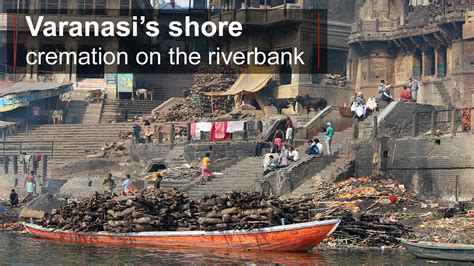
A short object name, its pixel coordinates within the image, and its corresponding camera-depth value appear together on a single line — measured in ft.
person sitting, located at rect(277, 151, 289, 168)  105.70
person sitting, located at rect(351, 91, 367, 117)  118.32
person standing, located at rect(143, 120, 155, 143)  138.72
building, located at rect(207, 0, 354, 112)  159.12
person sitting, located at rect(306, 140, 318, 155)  106.01
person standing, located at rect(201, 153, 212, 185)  110.83
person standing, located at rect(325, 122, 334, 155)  107.24
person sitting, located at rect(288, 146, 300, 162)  107.13
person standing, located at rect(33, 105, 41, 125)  169.99
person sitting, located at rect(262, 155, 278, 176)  105.70
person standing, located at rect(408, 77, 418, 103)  120.06
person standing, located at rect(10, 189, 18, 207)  119.65
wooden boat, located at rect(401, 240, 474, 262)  70.03
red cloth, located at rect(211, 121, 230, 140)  131.64
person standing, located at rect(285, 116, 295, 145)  116.47
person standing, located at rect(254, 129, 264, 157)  119.96
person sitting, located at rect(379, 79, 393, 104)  124.47
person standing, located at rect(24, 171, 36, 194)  128.83
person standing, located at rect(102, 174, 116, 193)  122.72
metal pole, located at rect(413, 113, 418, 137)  102.32
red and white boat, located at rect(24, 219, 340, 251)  76.07
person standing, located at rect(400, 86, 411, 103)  116.67
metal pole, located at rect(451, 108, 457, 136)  95.50
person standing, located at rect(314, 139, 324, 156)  106.11
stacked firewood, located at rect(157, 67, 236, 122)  161.77
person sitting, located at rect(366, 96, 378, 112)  120.57
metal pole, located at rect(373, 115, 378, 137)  103.04
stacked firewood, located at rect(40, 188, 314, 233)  78.43
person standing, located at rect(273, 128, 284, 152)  115.03
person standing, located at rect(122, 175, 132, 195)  111.48
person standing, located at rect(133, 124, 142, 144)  139.85
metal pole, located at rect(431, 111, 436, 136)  98.02
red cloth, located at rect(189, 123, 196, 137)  135.26
